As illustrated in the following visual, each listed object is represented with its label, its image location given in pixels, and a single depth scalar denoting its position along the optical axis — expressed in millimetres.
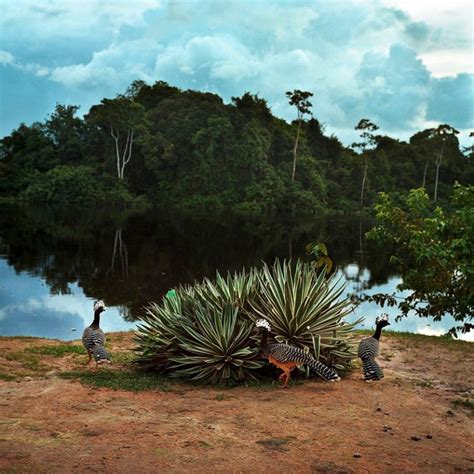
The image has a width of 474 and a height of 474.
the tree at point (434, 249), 10156
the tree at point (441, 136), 75000
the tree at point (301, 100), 71625
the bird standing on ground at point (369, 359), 8172
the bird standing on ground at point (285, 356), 7758
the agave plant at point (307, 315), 8555
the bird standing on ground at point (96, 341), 8398
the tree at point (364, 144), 76250
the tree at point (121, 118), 70188
